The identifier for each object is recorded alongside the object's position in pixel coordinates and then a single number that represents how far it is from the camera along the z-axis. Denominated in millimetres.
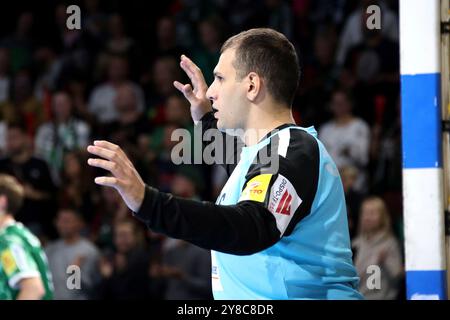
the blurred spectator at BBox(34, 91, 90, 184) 20141
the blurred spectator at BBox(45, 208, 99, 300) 17578
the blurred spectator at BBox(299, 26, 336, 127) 19219
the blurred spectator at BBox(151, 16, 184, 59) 21734
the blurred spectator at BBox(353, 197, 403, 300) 15711
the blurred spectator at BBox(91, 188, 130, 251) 18375
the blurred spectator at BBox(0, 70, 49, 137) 21055
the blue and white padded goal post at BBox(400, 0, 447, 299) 8141
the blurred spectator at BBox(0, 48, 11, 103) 22250
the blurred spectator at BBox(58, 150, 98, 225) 19281
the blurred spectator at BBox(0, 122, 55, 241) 19320
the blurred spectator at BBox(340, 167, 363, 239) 16828
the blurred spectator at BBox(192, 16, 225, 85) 20922
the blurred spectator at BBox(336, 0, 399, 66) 19562
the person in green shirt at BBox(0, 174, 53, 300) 12805
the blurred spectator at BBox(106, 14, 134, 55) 22406
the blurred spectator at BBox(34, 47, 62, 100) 22094
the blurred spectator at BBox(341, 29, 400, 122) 18609
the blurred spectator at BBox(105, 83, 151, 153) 19937
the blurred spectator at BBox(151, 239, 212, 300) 16844
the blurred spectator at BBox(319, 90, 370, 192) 17844
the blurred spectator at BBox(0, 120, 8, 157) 19967
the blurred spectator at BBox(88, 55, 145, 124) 21172
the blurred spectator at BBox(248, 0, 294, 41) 21094
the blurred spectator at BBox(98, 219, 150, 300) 17312
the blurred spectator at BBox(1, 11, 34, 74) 23234
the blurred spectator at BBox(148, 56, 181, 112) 20781
